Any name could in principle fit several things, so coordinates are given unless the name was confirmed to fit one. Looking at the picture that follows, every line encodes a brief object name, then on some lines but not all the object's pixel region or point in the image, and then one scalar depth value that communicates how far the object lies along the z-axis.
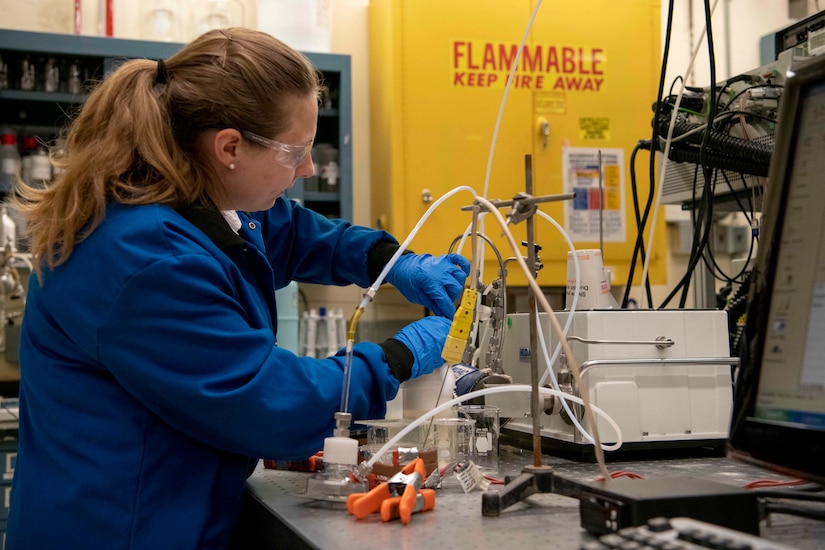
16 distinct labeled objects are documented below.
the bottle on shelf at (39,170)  2.77
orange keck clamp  0.87
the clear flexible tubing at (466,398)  1.01
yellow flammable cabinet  2.96
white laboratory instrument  1.22
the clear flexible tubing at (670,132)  1.51
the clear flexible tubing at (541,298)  0.84
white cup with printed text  1.37
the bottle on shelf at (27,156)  2.80
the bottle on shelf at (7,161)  2.72
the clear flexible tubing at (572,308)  1.23
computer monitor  0.71
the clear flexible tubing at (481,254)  1.36
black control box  0.71
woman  0.96
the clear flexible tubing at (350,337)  1.03
